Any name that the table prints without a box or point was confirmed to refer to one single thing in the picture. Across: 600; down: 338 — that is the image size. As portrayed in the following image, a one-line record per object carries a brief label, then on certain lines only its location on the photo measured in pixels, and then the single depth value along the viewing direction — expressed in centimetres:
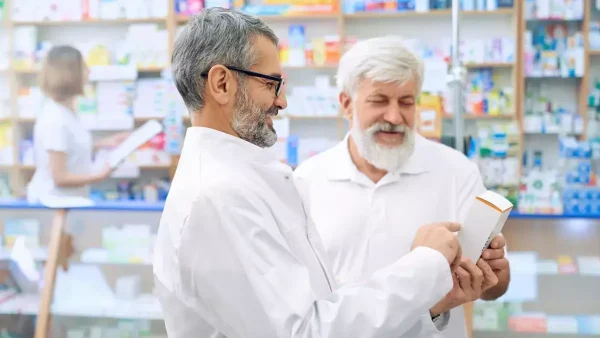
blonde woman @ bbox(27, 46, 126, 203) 377
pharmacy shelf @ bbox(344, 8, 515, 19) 568
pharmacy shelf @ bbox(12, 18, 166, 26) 608
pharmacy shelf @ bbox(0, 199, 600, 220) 323
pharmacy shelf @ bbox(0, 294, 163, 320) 337
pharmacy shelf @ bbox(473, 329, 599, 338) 306
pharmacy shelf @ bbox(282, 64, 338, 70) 581
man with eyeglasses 112
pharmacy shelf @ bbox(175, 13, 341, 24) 580
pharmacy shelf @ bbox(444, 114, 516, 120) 577
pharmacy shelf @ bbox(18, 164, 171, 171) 595
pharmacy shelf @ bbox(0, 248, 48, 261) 338
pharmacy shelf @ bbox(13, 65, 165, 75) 601
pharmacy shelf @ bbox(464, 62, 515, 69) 574
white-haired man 197
